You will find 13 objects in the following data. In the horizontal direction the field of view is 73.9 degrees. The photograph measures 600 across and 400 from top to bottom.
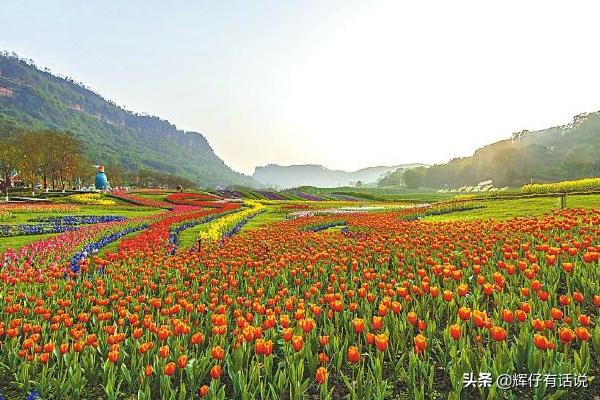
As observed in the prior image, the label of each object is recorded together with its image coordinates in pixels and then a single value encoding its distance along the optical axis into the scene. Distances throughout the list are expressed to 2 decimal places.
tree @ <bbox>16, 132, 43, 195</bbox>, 64.19
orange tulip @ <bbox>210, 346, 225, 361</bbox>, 3.91
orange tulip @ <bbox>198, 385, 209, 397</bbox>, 3.40
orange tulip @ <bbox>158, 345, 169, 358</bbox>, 3.86
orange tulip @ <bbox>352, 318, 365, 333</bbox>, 4.28
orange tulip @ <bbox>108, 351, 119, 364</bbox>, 4.05
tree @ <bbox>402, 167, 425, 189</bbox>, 175.38
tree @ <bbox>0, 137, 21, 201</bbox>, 59.34
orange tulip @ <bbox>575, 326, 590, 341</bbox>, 3.61
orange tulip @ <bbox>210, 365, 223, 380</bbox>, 3.54
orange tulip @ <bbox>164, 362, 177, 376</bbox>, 3.70
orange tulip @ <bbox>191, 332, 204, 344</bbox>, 4.27
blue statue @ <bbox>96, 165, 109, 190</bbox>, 64.75
